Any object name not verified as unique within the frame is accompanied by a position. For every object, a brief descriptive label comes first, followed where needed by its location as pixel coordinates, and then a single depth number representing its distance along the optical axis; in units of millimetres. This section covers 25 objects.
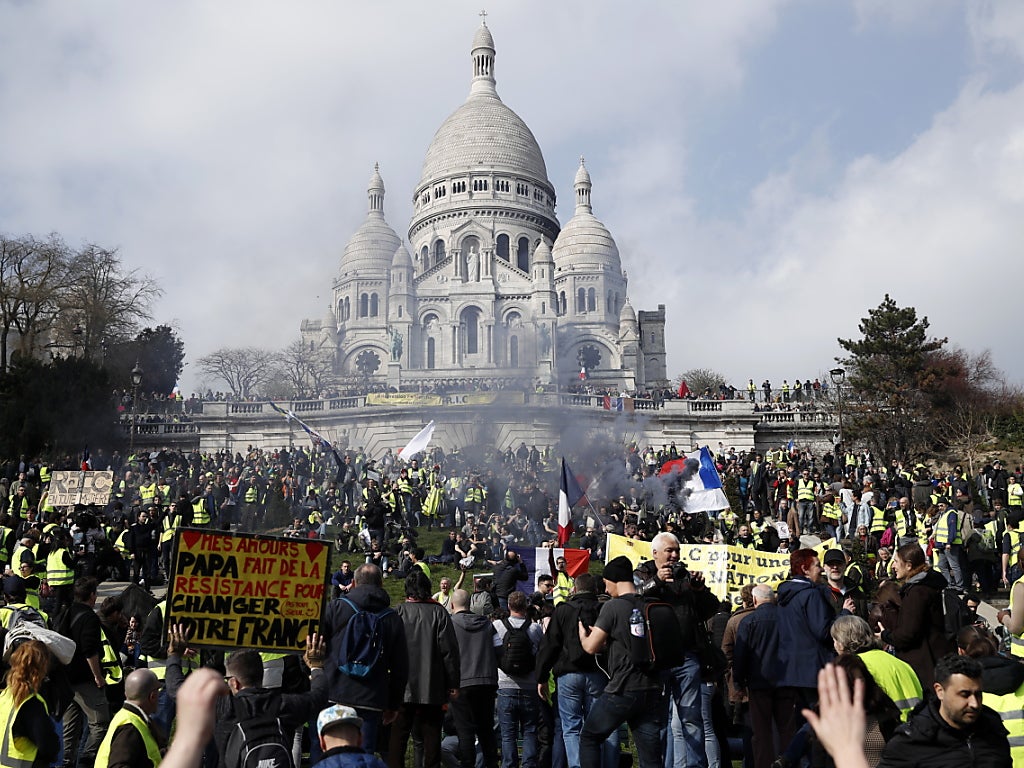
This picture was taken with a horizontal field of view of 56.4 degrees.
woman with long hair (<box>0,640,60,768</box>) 4930
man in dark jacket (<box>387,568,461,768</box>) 6391
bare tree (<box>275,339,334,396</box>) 67750
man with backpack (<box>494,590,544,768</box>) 7211
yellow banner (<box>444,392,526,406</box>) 33594
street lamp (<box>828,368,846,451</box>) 33969
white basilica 71312
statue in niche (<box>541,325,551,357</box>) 70500
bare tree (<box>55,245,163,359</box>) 41406
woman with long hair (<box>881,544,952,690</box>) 6082
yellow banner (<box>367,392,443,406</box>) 35906
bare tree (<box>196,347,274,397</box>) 67625
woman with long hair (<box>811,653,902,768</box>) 4742
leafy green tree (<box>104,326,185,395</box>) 45312
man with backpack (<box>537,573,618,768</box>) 6535
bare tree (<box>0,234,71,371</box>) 39438
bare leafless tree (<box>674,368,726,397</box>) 80144
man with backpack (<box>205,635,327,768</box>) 4566
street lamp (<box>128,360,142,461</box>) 28819
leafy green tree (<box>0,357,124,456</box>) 32906
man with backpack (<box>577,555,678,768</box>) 5953
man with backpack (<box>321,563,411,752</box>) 5809
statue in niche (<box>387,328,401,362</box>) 68438
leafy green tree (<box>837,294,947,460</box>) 34500
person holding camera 6344
